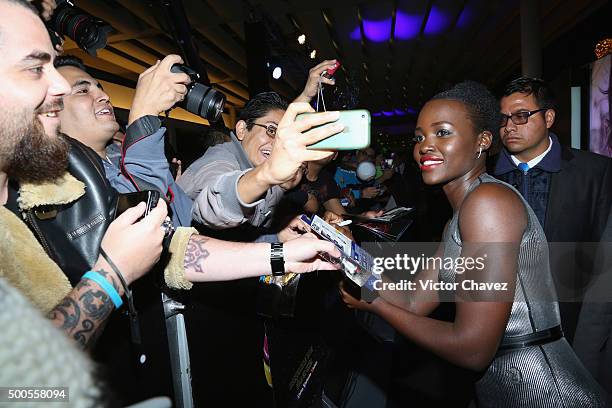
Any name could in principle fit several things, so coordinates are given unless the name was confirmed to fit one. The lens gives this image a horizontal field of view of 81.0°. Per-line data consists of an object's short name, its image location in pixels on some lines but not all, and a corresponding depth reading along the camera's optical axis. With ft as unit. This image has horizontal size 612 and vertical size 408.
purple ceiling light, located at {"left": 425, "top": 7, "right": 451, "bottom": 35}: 26.22
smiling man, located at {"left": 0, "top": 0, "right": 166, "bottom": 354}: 3.21
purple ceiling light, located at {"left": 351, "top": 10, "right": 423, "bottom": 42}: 26.83
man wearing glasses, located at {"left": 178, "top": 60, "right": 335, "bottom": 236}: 4.89
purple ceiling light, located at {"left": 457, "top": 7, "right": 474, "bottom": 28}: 25.81
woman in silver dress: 4.54
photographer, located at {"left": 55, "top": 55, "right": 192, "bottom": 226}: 5.18
